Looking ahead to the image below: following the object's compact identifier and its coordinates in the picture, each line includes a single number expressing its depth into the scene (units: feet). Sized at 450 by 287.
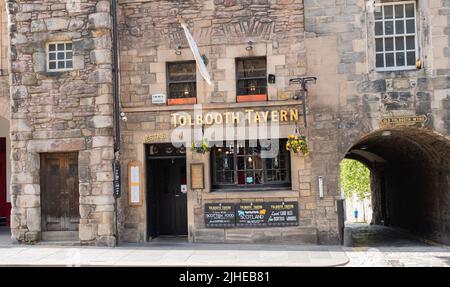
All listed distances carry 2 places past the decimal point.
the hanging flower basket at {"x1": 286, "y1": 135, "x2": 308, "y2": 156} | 41.86
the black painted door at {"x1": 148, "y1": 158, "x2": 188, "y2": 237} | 47.26
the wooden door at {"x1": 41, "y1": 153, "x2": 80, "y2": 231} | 44.96
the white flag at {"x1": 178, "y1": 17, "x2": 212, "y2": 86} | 42.04
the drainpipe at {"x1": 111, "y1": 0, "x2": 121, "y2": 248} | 43.24
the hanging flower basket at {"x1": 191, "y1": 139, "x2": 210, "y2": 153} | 43.21
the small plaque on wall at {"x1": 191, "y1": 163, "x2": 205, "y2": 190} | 43.70
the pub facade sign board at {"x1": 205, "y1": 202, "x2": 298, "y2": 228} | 42.68
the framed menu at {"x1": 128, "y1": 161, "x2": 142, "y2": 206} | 44.34
